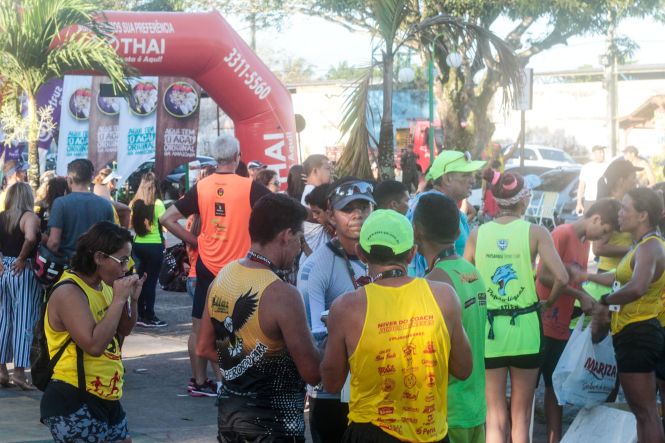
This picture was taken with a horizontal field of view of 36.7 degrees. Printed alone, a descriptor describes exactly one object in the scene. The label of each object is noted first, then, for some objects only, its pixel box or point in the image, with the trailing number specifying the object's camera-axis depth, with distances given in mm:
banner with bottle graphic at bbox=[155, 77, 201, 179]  19062
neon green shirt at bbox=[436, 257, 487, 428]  4746
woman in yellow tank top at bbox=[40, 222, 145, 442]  4656
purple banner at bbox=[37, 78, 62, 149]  19641
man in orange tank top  8016
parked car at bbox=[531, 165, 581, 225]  28438
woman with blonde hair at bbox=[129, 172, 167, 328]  12109
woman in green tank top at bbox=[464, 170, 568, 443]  5859
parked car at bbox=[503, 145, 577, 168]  41156
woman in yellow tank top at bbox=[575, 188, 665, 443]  6090
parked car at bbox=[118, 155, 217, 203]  21823
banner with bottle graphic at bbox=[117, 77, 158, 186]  19078
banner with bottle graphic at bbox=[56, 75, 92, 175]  18969
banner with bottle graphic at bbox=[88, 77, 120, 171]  19203
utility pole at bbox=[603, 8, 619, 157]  37531
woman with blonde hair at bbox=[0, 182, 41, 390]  8781
